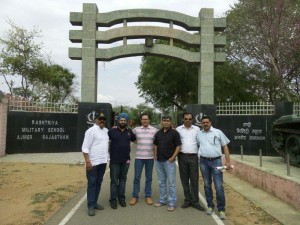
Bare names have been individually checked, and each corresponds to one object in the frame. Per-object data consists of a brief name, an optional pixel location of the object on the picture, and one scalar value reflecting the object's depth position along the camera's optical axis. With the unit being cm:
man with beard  509
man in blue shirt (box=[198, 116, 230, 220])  478
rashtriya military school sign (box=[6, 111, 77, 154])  1213
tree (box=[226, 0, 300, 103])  1522
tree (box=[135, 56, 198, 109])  2124
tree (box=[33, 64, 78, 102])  3053
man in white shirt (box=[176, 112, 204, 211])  503
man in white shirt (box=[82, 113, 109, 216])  481
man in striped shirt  523
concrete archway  1289
